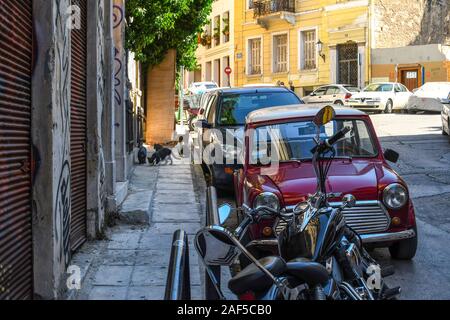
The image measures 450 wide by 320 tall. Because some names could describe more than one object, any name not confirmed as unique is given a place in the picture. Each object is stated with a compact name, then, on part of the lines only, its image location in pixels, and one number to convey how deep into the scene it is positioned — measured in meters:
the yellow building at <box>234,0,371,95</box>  37.56
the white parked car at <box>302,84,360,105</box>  32.03
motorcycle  2.88
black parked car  11.02
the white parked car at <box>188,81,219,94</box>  38.79
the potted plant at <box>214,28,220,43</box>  49.78
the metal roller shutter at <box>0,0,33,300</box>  4.37
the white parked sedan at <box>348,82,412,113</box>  30.78
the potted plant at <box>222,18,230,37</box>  47.94
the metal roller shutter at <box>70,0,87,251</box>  7.00
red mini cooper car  6.76
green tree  16.39
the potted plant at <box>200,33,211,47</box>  47.74
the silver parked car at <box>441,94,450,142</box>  19.20
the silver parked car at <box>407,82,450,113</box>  29.34
